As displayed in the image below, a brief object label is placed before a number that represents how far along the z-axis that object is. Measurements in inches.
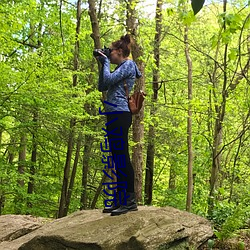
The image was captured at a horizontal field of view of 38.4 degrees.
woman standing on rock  154.5
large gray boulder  141.8
